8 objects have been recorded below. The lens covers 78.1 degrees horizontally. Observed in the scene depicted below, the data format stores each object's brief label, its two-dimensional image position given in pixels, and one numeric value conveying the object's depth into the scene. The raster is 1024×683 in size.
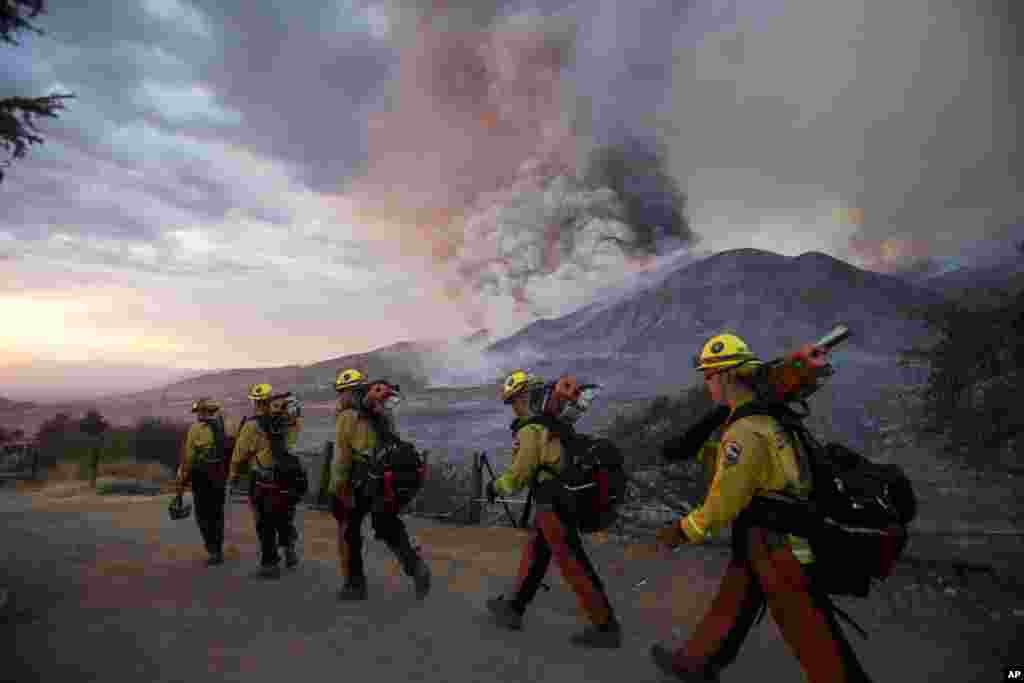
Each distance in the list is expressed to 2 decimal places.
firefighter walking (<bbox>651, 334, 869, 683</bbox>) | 2.76
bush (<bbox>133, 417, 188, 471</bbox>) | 17.83
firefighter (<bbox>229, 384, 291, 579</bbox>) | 5.95
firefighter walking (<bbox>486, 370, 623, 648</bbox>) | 4.11
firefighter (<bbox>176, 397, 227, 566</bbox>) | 6.38
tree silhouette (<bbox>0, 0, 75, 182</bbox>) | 3.71
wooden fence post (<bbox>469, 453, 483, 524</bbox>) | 9.72
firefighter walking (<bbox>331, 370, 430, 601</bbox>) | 5.00
